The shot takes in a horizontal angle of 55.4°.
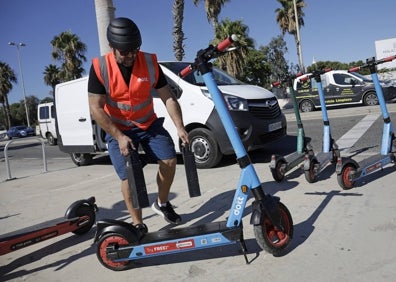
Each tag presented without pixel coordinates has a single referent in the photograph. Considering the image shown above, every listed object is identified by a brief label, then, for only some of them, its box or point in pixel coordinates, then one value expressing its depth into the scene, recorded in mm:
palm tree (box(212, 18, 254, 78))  26797
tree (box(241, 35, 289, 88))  41750
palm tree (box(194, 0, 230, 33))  24938
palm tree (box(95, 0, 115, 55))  8297
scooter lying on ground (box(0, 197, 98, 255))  3096
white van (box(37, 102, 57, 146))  18812
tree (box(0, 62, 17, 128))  51688
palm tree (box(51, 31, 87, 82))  35875
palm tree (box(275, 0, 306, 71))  34406
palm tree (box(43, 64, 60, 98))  49000
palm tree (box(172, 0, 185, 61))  17031
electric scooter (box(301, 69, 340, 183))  4416
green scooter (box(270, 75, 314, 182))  4668
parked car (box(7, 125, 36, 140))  44094
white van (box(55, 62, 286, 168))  5844
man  2764
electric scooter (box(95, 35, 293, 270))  2576
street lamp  43831
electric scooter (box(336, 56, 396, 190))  3982
